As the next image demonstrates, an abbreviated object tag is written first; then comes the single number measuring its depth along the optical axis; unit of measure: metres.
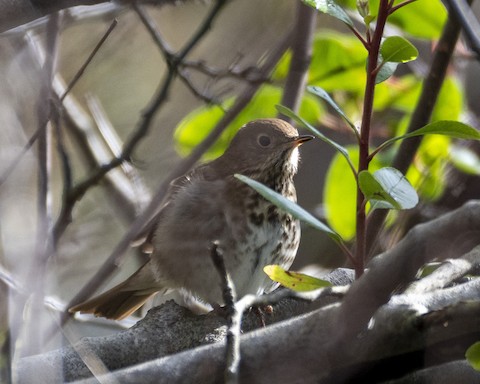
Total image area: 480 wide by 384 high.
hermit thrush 6.94
